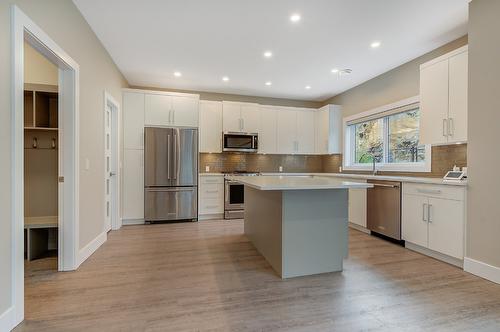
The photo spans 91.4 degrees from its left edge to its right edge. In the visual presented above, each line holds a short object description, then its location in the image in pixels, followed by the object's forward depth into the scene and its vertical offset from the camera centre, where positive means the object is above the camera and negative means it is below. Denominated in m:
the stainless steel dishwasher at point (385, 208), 3.32 -0.64
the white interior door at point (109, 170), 3.80 -0.11
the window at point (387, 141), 3.71 +0.43
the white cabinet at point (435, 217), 2.58 -0.61
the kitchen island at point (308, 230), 2.34 -0.65
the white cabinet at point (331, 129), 5.34 +0.78
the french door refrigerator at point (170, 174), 4.57 -0.20
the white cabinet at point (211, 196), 4.90 -0.67
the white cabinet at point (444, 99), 2.68 +0.78
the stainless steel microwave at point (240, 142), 5.12 +0.47
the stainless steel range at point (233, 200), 4.98 -0.75
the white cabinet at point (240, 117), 5.19 +1.01
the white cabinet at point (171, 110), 4.63 +1.04
